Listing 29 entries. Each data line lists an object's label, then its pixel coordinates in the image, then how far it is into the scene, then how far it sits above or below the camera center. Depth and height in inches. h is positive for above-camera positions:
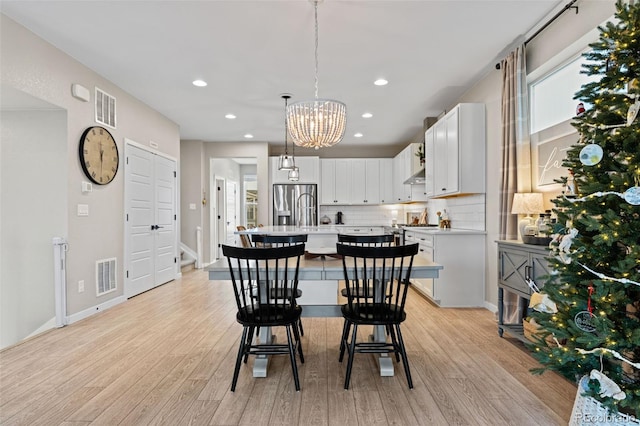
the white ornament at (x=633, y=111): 59.8 +17.2
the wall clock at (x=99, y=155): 151.9 +26.3
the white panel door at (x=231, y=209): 364.8 +2.1
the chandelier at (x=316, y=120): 117.7 +31.4
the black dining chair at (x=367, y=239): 102.1 -8.4
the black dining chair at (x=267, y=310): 81.4 -25.9
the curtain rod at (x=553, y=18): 105.0 +62.7
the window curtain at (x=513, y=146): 129.3 +25.1
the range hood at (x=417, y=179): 234.0 +22.9
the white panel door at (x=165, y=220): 214.5 -5.9
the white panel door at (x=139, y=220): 185.0 -4.9
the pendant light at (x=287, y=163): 197.2 +28.5
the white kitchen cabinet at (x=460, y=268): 162.9 -27.2
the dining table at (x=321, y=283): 93.0 -23.2
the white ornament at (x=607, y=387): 57.6 -29.9
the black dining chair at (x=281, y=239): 99.2 -8.4
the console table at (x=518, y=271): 103.5 -19.7
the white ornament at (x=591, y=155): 60.9 +10.0
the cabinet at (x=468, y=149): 163.0 +29.5
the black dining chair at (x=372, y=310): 82.7 -26.1
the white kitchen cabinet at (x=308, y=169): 307.6 +37.4
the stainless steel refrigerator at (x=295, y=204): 302.8 +6.0
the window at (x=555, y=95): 112.1 +41.2
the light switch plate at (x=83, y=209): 148.7 +0.7
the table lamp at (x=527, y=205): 117.0 +1.7
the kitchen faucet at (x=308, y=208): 304.7 +2.5
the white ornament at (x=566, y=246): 67.0 -7.1
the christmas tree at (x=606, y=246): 57.8 -6.6
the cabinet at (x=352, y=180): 311.0 +27.7
